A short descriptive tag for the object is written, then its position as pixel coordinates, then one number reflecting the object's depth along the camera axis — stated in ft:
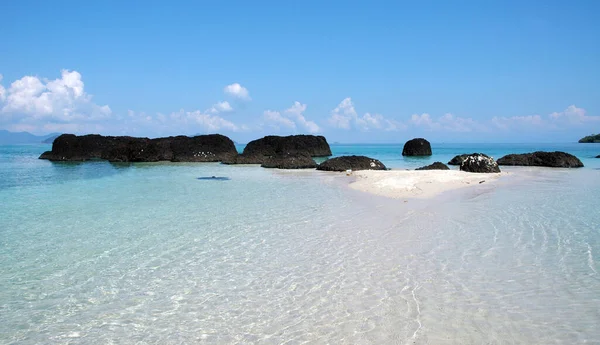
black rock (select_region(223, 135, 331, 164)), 156.25
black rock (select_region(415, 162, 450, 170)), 84.28
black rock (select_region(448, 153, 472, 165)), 113.21
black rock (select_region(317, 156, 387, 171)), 87.09
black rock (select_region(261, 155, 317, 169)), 93.49
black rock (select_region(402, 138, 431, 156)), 188.44
